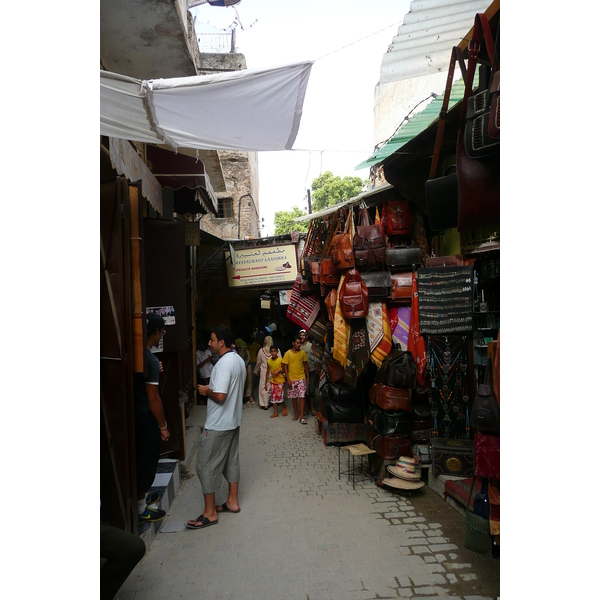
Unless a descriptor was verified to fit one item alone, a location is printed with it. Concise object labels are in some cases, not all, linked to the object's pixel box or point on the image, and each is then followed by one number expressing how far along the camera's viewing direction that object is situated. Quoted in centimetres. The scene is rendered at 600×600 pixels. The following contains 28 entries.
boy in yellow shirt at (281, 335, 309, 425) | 935
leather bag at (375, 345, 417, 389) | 534
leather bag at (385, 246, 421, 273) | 563
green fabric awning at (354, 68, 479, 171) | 429
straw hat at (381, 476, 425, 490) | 510
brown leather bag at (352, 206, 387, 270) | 564
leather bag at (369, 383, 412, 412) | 543
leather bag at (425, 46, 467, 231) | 272
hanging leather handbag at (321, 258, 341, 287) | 648
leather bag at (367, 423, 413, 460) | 543
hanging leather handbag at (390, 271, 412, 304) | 557
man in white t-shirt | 460
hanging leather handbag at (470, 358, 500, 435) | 316
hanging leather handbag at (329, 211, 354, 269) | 589
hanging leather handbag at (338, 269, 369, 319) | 556
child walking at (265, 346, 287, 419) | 993
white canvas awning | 304
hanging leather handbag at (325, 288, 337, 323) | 651
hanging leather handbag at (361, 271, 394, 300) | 560
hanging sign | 1150
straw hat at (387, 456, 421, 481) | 520
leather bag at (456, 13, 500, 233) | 218
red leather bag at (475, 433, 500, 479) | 327
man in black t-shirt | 402
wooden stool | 556
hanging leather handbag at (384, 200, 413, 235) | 597
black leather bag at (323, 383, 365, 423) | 695
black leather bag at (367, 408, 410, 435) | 545
